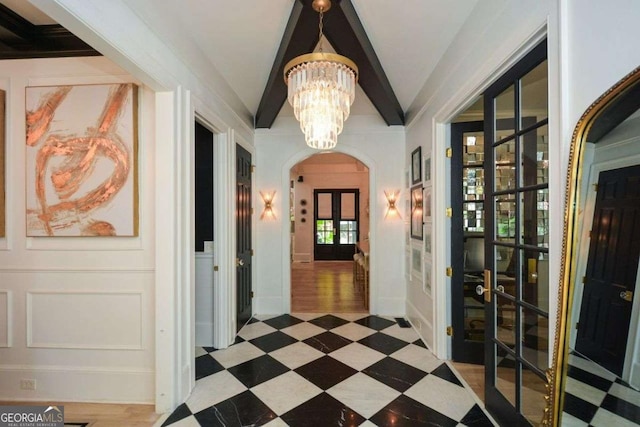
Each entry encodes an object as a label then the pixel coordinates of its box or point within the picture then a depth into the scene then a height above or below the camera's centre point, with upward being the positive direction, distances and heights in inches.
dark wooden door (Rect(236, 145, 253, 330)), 139.5 -11.7
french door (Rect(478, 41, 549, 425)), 60.8 -7.1
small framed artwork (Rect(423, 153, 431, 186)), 122.1 +18.9
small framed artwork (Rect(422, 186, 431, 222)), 122.6 +4.2
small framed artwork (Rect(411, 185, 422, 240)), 134.1 +0.4
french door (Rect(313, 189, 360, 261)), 392.2 -9.7
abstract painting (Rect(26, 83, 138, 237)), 87.8 +13.0
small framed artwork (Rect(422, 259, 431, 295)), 122.9 -28.3
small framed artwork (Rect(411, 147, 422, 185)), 134.4 +22.8
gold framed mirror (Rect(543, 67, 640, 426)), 36.2 -6.9
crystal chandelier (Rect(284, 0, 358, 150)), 75.5 +33.1
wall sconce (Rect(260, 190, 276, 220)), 168.7 +4.4
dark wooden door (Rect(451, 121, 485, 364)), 110.7 -8.9
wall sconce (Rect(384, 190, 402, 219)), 162.4 +5.0
